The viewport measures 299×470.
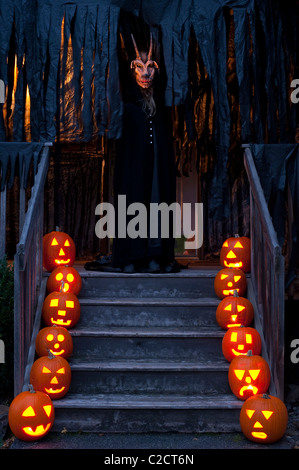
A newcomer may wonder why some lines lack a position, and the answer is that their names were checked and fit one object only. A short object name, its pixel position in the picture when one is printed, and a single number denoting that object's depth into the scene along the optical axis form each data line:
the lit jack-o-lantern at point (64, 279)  4.93
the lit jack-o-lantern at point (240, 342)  4.27
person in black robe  5.59
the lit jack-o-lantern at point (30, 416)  3.61
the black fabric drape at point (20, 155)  5.32
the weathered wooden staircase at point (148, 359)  3.96
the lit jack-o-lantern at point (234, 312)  4.57
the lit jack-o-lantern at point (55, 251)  5.43
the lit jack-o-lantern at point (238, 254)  5.43
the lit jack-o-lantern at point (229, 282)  4.90
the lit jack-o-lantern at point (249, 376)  3.99
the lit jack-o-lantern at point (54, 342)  4.25
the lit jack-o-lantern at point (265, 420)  3.62
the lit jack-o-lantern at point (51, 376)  3.96
